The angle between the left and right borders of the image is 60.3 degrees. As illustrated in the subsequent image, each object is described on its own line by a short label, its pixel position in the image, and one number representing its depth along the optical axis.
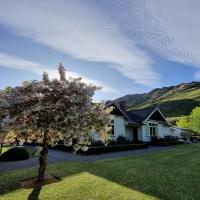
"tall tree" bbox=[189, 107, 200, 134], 49.47
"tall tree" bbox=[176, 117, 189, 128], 61.27
